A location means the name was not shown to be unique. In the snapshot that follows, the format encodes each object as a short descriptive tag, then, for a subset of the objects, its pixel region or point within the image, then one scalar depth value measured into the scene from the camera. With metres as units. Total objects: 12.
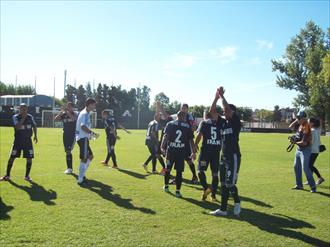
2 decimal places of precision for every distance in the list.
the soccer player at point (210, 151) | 9.37
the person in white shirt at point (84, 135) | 10.61
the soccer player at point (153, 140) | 13.61
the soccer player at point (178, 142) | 9.64
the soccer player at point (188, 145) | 10.02
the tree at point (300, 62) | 78.38
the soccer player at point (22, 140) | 11.14
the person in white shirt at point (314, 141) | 11.56
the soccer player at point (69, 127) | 13.05
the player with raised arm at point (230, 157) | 7.86
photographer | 11.09
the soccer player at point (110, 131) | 14.84
